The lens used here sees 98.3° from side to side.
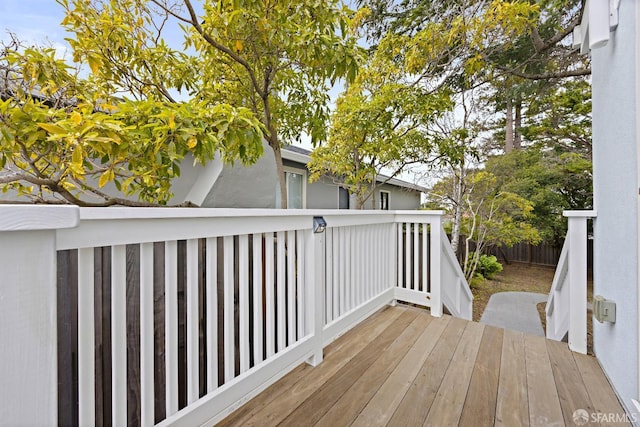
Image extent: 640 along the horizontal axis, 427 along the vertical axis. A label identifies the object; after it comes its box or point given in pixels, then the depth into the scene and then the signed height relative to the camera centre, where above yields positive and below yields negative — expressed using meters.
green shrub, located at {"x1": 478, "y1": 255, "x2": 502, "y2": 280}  7.82 -1.51
